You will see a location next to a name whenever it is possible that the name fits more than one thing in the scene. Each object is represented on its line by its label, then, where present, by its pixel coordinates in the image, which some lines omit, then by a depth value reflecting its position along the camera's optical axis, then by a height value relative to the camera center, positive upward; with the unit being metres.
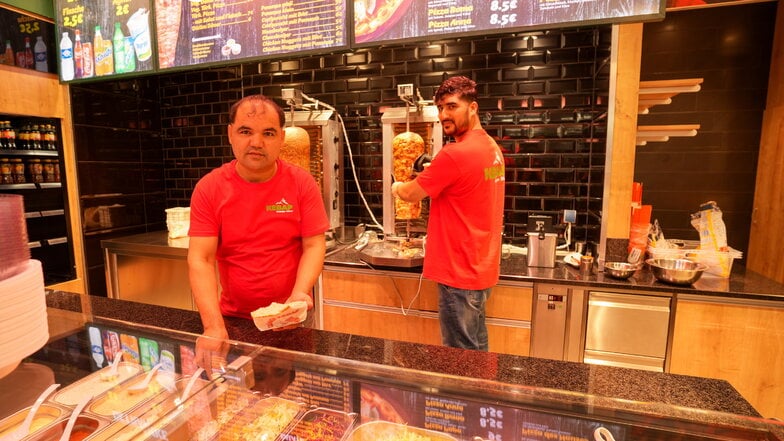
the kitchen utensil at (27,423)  0.79 -0.50
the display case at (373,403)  0.81 -0.50
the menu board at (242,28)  2.44 +0.89
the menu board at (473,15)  2.01 +0.83
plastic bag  2.48 -0.32
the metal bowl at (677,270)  2.23 -0.53
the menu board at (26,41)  2.84 +0.92
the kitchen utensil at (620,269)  2.35 -0.54
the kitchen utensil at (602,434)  0.79 -0.50
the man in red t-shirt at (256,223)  1.60 -0.21
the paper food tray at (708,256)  2.44 -0.49
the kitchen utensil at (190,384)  0.89 -0.48
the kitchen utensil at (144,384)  0.94 -0.50
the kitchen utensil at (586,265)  2.54 -0.56
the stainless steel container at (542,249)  2.60 -0.48
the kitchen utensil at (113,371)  1.00 -0.50
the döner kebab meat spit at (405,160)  2.78 +0.09
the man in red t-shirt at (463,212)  2.11 -0.20
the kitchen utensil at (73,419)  0.79 -0.50
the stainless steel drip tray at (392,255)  2.59 -0.54
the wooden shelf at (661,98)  2.37 +0.50
